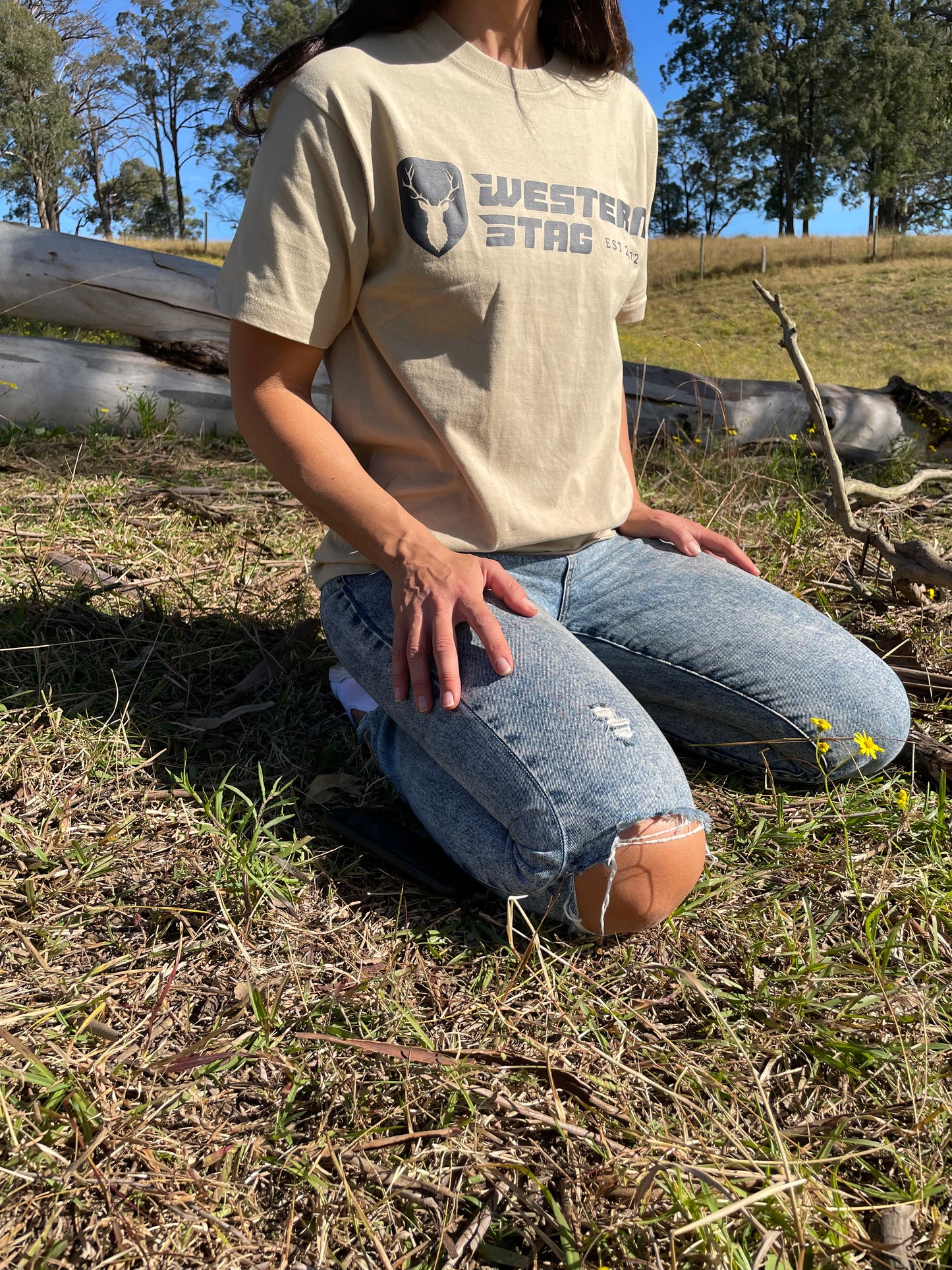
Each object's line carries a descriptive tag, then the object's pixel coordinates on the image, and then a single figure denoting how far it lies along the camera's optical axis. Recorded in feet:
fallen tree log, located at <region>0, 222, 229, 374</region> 14.58
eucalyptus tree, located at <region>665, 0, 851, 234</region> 116.26
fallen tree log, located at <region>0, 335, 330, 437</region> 13.57
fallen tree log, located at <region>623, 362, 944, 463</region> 14.65
